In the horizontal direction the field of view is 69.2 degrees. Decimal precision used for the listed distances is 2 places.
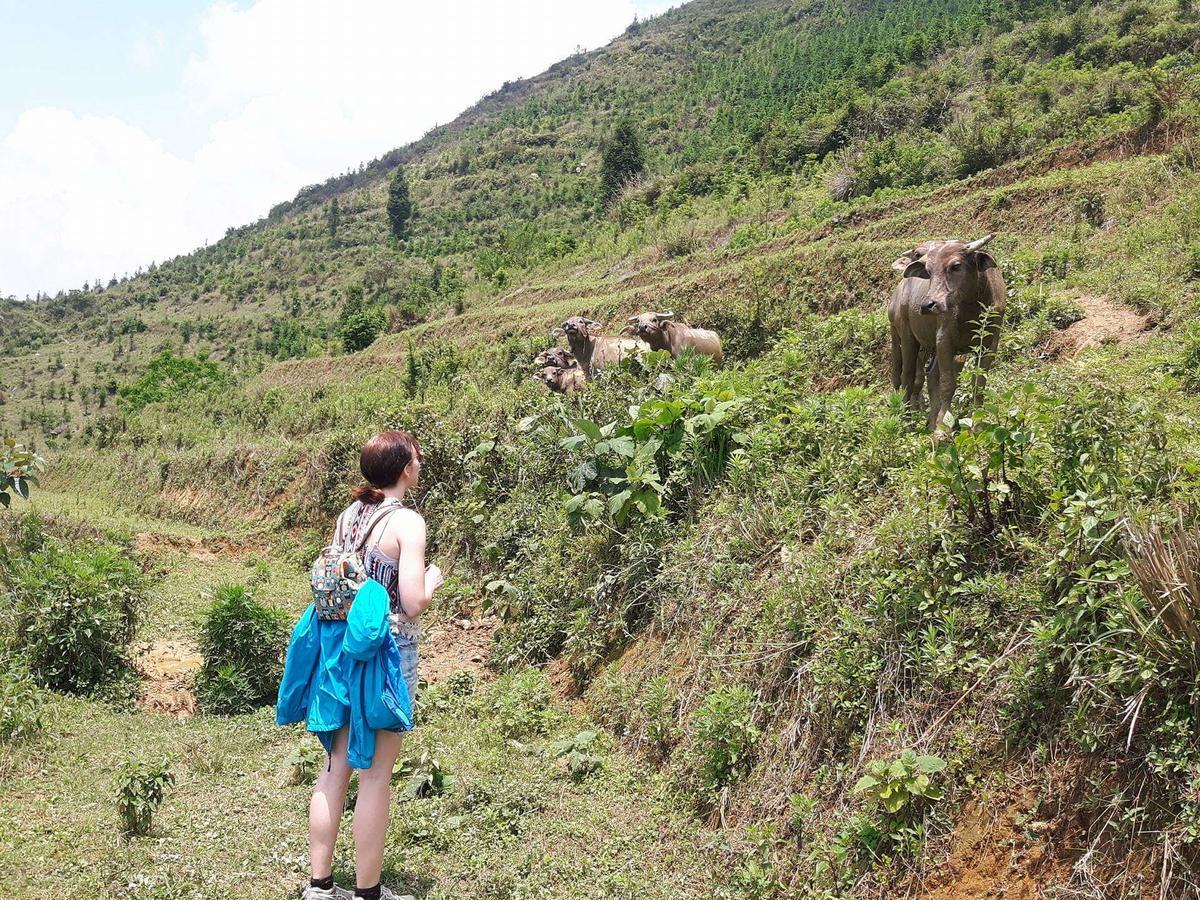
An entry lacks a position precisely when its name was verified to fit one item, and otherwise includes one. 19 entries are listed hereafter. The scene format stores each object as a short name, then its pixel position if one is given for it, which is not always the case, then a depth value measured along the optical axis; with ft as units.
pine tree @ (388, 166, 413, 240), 230.89
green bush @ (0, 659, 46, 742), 17.62
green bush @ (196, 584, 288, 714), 23.25
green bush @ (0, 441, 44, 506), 24.13
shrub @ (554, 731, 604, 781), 16.49
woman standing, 11.34
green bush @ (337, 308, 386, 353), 112.98
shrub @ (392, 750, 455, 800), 15.96
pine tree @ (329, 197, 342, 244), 245.65
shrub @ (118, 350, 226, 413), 107.55
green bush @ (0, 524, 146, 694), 22.54
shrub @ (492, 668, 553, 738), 19.19
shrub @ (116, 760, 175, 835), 13.75
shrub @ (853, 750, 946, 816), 11.08
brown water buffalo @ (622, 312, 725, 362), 37.68
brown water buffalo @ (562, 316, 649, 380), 40.04
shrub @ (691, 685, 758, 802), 14.16
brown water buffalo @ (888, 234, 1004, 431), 19.53
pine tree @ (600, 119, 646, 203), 150.20
